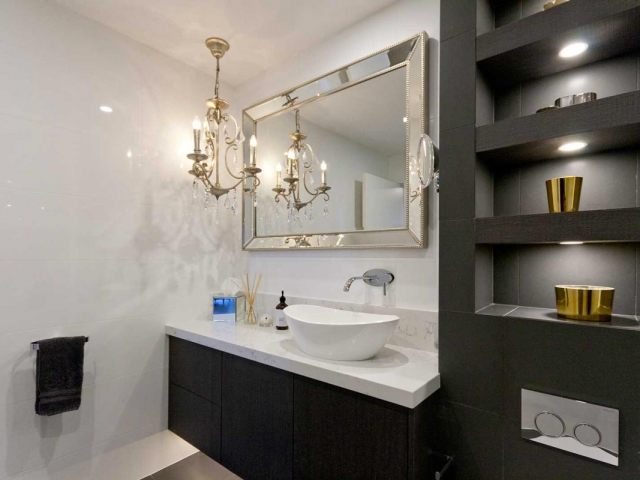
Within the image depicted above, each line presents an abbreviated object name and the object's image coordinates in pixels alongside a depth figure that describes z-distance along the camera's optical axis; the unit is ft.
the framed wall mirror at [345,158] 5.08
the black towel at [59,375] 4.90
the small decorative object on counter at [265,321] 6.40
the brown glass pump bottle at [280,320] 6.10
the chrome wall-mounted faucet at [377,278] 5.27
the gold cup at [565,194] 3.40
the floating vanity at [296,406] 3.62
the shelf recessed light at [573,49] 3.53
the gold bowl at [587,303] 3.27
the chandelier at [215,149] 5.43
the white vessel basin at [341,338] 4.08
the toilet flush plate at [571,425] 3.03
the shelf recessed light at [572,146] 3.55
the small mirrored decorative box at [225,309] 6.89
